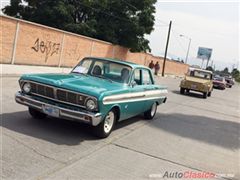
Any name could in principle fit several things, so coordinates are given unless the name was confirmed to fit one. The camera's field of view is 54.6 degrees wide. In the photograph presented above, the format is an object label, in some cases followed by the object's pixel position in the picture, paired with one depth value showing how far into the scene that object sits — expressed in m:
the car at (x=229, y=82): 32.08
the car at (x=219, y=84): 24.03
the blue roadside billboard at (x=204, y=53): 70.31
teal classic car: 4.21
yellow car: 13.22
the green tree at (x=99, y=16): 21.47
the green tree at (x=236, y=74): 79.58
